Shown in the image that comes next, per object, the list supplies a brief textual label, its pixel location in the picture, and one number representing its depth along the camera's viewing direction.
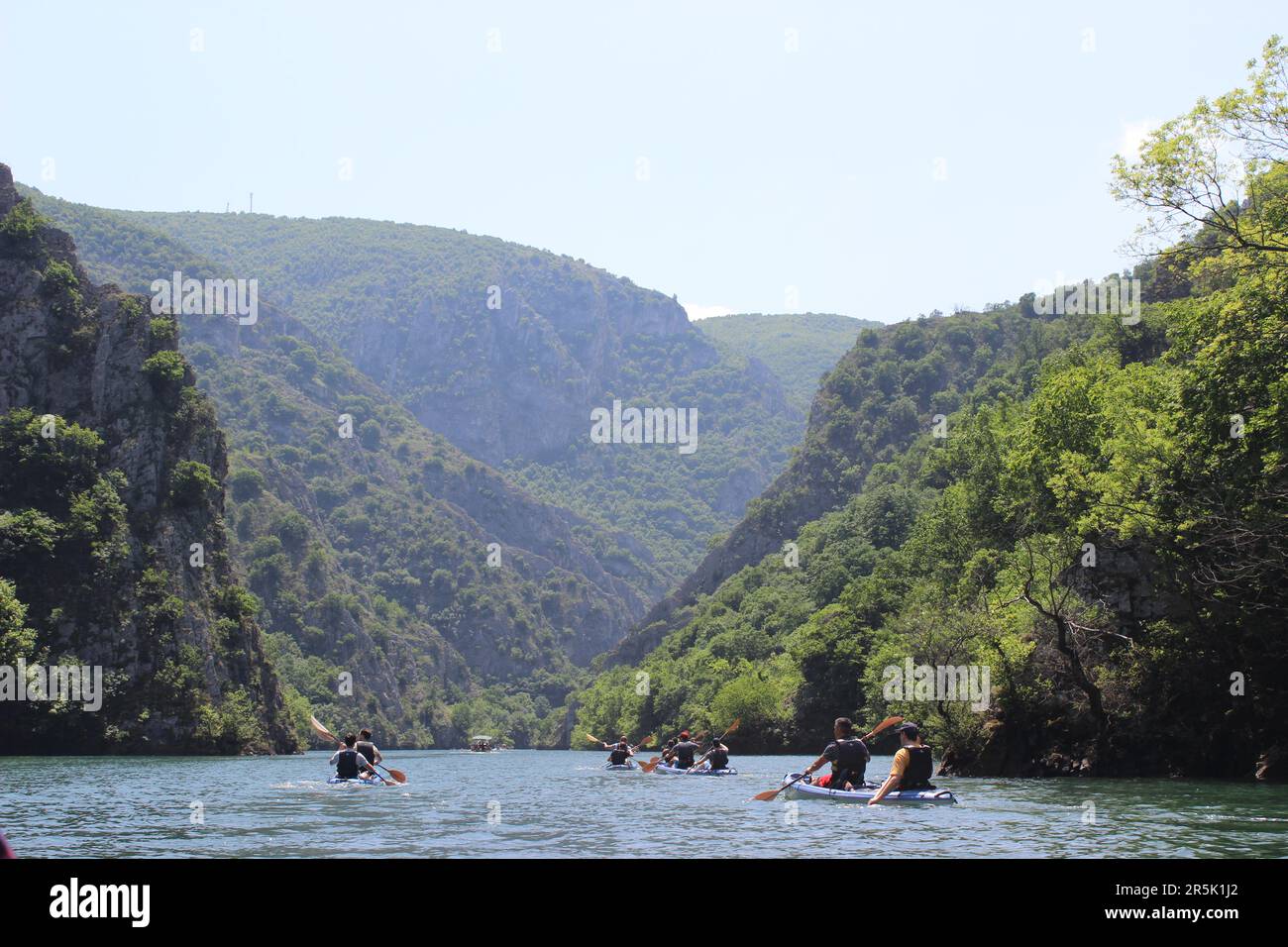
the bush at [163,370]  96.56
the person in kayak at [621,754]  64.38
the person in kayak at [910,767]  30.89
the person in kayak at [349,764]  42.06
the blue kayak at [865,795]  30.80
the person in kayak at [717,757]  52.31
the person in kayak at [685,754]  54.81
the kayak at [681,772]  52.47
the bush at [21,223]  94.62
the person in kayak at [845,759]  34.16
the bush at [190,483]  97.44
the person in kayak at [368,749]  43.46
